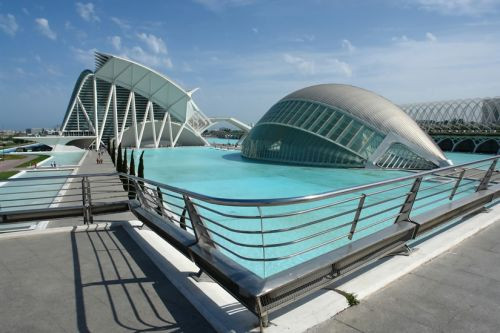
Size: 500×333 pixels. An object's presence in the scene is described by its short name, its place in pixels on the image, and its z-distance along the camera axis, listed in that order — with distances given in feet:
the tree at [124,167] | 71.57
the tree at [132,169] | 62.39
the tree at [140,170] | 55.22
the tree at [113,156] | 112.81
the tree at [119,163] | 76.07
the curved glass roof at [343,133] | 93.30
